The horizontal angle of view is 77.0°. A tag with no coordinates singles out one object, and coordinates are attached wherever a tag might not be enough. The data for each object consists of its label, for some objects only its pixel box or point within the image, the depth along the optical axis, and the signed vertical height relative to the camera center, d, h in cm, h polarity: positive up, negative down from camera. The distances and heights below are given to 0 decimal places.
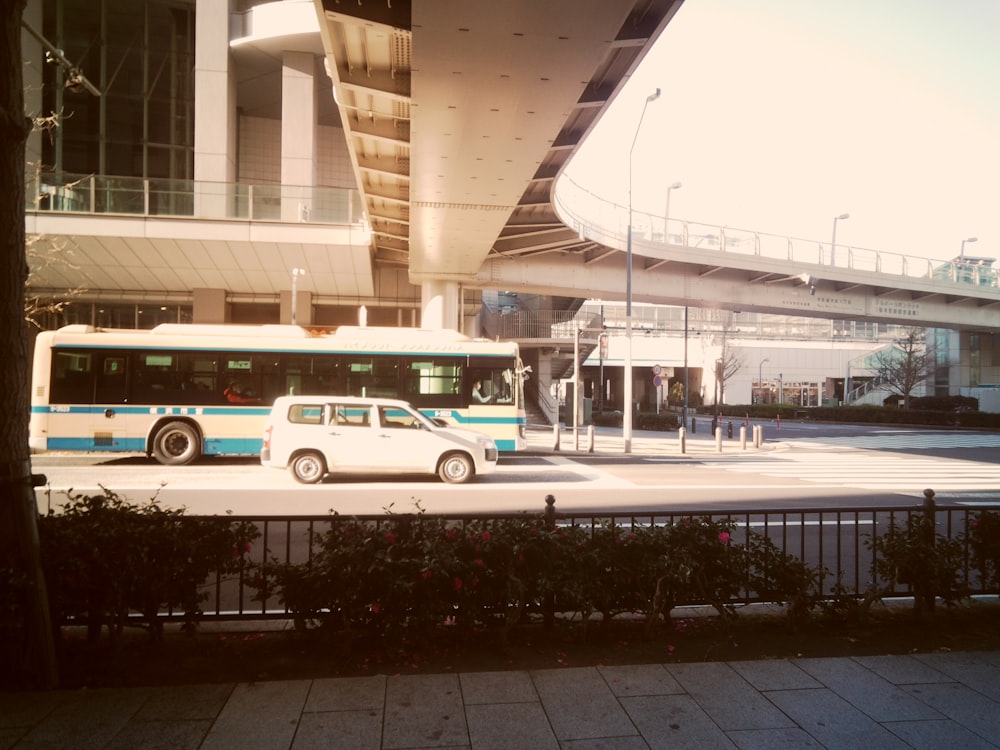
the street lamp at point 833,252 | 2547 +571
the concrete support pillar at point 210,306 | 2555 +303
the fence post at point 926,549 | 553 -144
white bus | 1597 +2
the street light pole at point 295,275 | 2294 +401
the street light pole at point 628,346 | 2306 +146
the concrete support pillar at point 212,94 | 2508 +1155
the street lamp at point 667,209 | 2468 +959
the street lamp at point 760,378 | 6719 +75
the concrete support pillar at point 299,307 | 2644 +316
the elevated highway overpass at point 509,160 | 670 +385
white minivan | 1331 -119
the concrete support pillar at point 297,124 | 2591 +1062
